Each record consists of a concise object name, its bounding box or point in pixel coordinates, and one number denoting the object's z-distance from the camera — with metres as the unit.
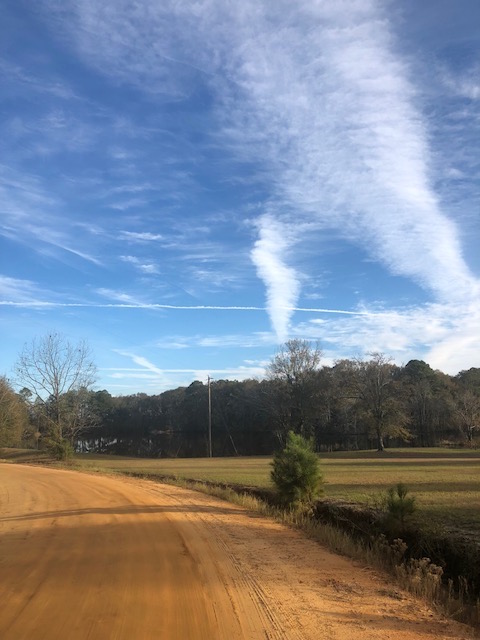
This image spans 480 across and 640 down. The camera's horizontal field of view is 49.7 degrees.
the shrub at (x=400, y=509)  10.27
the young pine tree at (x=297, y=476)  14.05
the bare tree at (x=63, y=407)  41.91
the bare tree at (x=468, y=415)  58.97
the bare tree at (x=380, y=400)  57.88
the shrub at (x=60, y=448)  35.22
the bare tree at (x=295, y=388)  63.50
